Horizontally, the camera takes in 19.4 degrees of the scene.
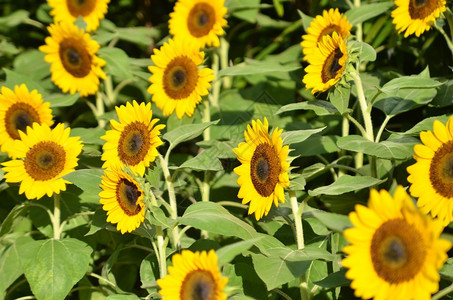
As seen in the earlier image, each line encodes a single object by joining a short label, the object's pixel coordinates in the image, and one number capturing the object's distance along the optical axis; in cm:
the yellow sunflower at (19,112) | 217
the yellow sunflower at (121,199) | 188
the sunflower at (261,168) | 185
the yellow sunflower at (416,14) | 201
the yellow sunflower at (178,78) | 209
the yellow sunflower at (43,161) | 203
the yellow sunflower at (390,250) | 168
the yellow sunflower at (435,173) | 183
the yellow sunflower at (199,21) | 222
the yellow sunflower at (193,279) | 174
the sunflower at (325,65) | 190
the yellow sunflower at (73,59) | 226
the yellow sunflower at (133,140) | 194
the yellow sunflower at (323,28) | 200
